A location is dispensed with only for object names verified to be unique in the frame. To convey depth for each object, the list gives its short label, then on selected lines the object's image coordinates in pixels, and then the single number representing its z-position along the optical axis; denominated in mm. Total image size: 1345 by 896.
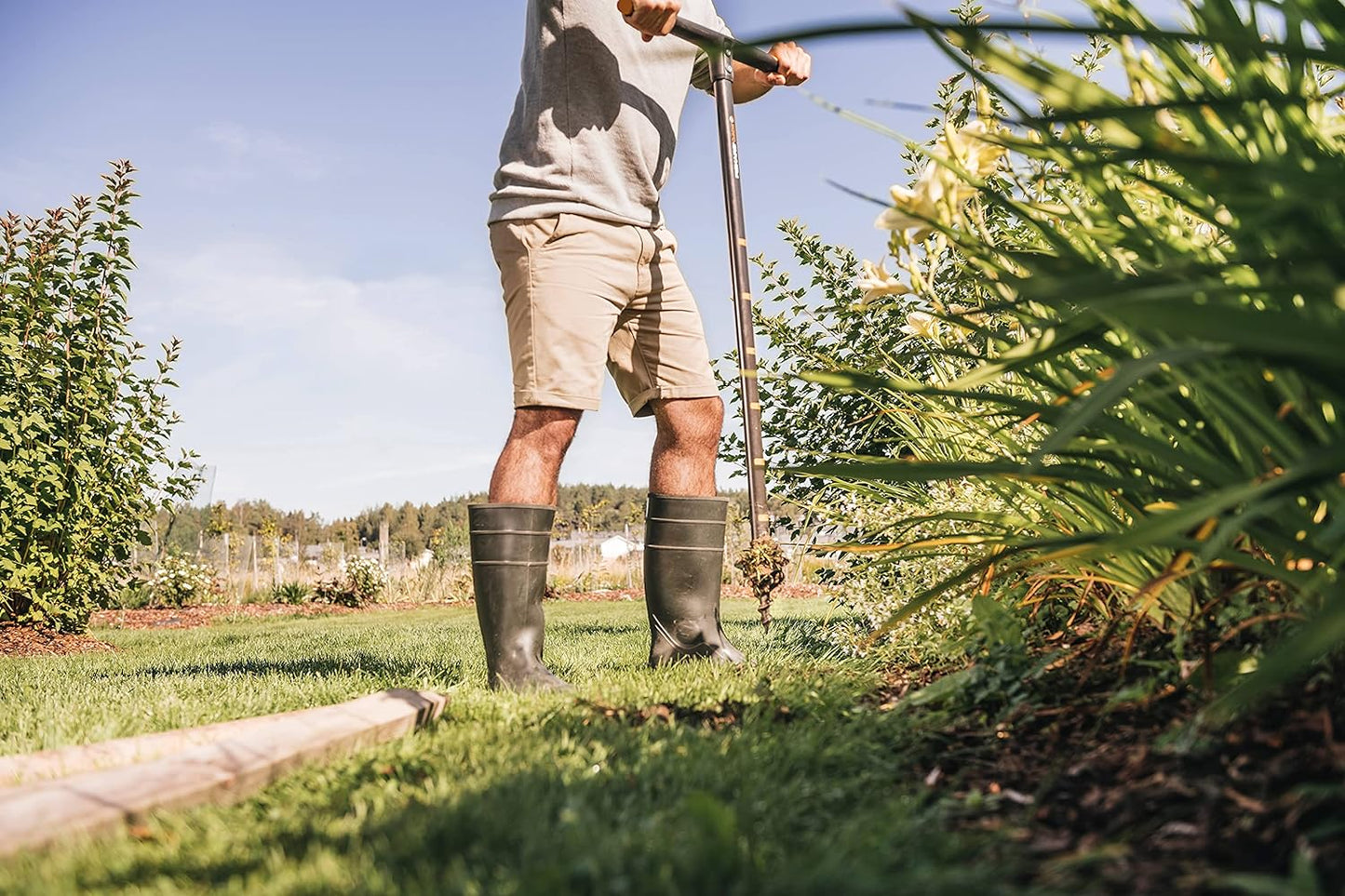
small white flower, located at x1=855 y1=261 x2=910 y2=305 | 1602
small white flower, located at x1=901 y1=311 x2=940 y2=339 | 1827
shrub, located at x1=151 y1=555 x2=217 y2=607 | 10547
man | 2479
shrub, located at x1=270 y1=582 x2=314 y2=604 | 11852
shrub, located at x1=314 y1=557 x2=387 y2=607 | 11797
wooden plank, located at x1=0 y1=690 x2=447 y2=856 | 1056
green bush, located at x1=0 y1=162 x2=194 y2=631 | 5785
